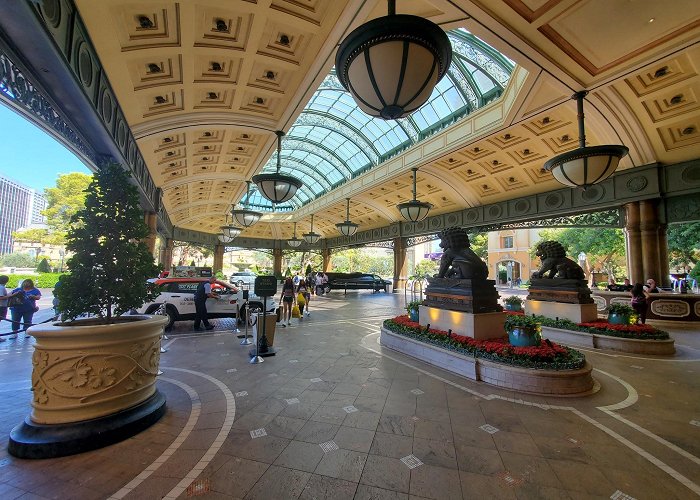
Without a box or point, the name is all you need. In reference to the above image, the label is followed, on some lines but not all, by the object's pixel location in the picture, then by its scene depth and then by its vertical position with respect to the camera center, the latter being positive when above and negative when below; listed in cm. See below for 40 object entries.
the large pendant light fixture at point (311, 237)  1884 +216
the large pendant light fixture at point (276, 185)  770 +224
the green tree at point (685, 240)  1563 +207
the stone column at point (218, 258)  2812 +107
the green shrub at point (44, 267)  1680 -7
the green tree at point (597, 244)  2244 +259
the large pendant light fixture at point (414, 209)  1129 +243
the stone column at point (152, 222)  1129 +176
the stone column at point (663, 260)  957 +57
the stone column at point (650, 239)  955 +124
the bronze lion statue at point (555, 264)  816 +33
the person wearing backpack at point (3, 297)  705 -75
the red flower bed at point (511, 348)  443 -118
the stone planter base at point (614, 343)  615 -145
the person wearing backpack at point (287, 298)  959 -90
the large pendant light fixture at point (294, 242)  2367 +226
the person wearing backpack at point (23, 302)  724 -91
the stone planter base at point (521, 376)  413 -150
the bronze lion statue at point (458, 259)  597 +32
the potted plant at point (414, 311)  720 -93
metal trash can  606 -114
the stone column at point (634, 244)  983 +113
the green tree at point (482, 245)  3381 +347
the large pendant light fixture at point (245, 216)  1265 +229
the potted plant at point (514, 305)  934 -95
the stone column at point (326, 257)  3021 +145
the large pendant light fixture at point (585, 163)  598 +234
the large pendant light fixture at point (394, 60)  264 +195
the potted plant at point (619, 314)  692 -89
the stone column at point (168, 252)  2131 +114
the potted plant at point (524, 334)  482 -96
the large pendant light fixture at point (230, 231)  1772 +233
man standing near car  849 -102
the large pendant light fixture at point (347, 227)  1558 +235
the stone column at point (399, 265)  2127 +57
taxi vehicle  835 -98
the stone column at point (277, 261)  3178 +101
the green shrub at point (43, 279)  1728 -79
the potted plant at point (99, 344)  284 -80
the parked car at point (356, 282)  2309 -81
